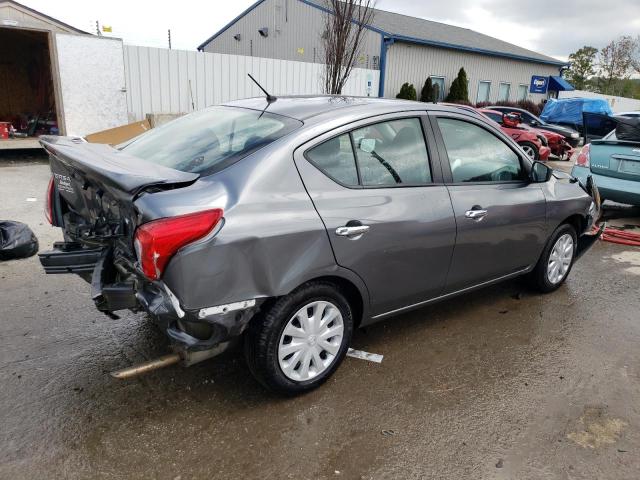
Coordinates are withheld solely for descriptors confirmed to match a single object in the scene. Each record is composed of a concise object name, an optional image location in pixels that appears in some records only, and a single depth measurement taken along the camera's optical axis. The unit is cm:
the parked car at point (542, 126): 1706
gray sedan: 237
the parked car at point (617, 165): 674
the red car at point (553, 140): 1470
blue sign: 3038
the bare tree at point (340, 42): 1160
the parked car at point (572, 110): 2006
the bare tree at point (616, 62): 5012
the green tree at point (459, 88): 2414
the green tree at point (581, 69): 5506
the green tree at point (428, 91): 2269
